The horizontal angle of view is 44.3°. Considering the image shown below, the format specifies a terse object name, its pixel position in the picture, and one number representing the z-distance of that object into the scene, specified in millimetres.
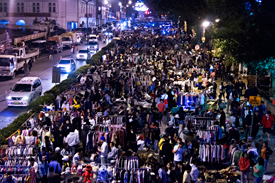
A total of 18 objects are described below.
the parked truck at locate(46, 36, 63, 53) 48875
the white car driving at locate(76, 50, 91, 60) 43438
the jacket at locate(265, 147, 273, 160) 11429
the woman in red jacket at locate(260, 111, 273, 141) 14922
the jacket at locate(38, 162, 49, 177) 10971
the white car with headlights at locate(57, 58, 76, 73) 33969
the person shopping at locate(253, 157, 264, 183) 10320
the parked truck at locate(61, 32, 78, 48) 55438
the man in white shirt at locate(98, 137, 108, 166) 11841
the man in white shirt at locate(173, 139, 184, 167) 11492
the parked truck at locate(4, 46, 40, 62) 34344
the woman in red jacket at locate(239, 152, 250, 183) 10773
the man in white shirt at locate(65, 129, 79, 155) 12875
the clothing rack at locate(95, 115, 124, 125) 15049
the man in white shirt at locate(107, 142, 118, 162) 11789
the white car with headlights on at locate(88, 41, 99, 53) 51284
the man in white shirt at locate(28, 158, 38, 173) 10627
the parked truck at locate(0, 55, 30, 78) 30203
